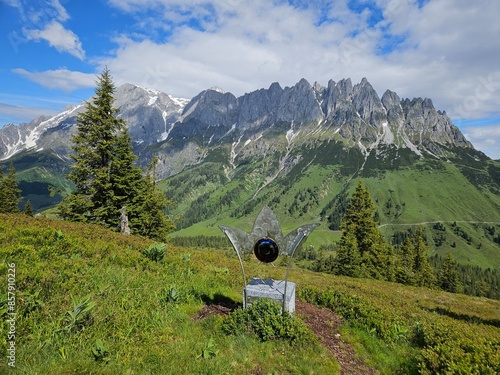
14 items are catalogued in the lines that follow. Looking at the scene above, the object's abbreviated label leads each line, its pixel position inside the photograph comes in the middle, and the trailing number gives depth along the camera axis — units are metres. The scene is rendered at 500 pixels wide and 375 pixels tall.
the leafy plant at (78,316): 6.82
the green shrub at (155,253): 13.88
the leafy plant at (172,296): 9.94
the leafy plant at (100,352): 6.07
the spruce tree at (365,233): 45.66
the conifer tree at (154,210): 34.97
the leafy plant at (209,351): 7.16
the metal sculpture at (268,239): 10.52
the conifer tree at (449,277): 66.12
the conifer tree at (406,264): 54.78
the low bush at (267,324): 8.60
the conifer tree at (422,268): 60.81
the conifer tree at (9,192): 54.34
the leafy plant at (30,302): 7.11
